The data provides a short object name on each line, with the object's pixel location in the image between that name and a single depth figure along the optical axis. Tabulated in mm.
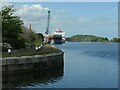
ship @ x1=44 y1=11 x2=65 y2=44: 155512
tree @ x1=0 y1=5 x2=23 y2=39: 51812
